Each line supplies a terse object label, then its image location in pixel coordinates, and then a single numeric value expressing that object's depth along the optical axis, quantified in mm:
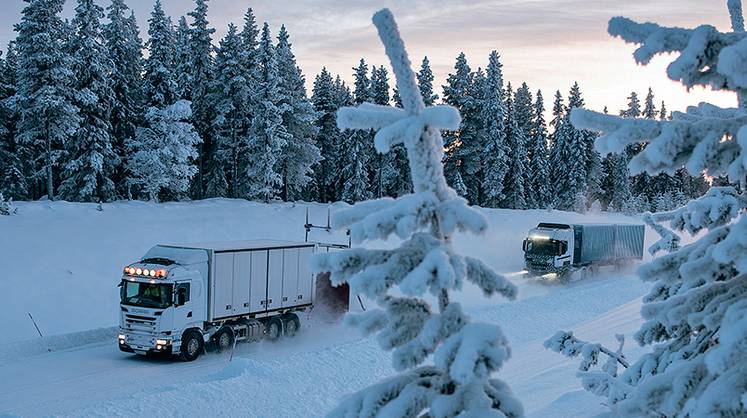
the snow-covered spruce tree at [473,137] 73000
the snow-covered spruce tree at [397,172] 68562
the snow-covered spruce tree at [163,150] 49562
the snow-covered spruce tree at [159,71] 50875
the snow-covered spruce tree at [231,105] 58438
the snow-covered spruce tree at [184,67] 57531
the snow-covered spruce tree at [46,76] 45719
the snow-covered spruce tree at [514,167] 75500
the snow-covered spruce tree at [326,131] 73938
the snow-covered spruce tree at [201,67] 60125
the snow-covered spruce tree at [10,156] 60969
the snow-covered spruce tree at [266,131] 55281
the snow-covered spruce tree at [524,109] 89812
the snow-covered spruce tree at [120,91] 55281
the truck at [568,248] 41031
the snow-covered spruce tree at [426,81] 70762
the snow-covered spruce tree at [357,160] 67625
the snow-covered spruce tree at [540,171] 85062
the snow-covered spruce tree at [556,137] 82938
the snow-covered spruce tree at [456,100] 73375
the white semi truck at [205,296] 22938
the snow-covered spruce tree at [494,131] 71312
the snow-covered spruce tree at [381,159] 68469
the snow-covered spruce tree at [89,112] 49250
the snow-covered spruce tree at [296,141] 59656
